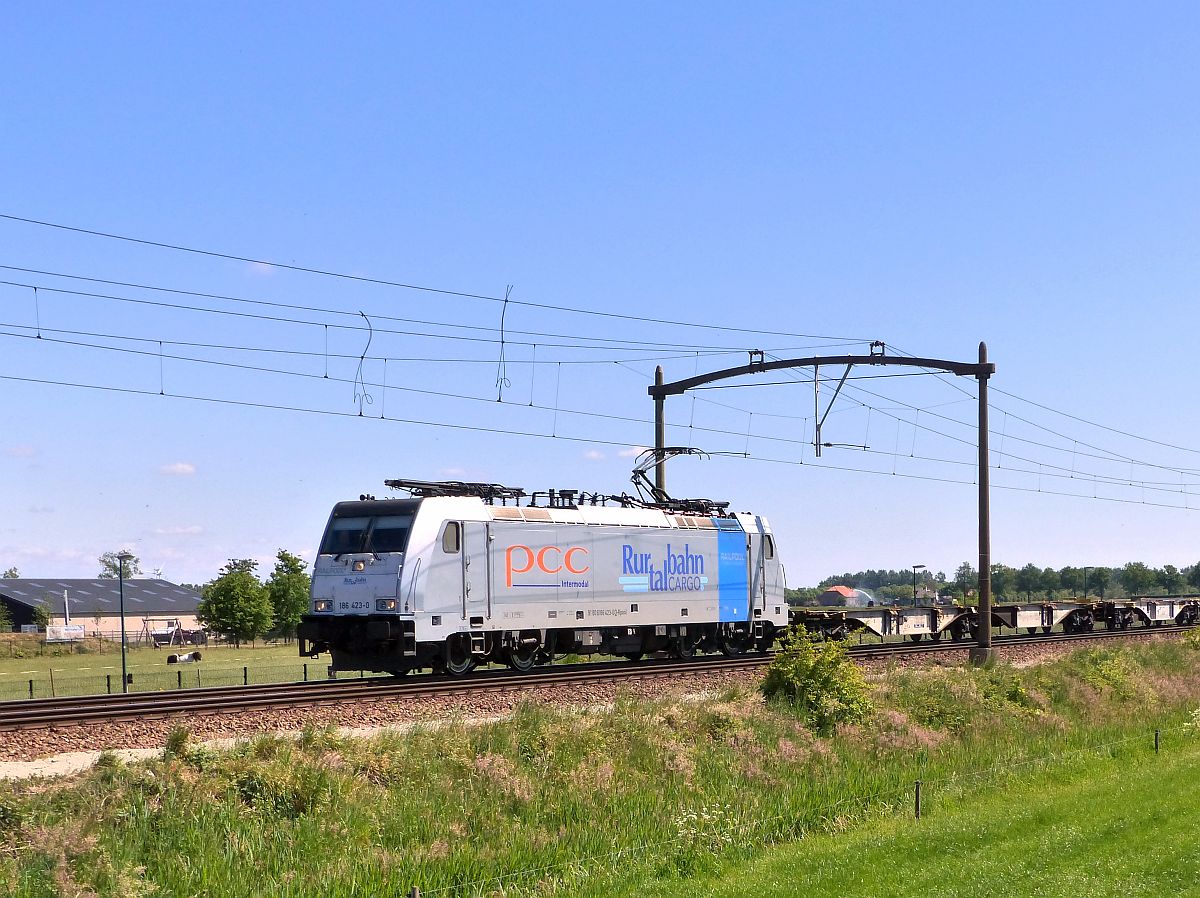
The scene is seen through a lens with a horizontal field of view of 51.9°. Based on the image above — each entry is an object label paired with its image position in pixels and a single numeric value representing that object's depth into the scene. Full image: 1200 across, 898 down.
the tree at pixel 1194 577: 157.38
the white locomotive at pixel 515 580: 26.44
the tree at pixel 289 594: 90.06
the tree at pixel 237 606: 82.31
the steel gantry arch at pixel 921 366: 33.16
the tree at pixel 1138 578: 173.75
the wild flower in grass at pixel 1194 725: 27.19
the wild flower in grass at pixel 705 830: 15.70
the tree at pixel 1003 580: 178.31
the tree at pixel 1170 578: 174.00
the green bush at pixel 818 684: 24.20
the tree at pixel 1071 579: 184.62
